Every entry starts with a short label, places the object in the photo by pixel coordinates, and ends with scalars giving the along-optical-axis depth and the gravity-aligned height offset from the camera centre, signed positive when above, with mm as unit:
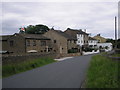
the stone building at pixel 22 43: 30405 +516
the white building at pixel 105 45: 58962 -373
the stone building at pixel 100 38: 76221 +3960
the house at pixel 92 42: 58049 +1139
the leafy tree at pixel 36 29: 52717 +6989
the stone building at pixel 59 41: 37692 +1149
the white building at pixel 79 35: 47159 +3708
